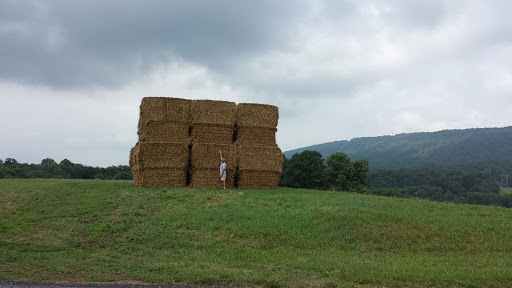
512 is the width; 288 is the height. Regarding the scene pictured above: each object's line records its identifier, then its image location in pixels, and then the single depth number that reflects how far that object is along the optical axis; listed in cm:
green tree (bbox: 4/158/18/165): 4553
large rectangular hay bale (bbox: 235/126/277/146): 2262
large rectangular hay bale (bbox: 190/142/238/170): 2133
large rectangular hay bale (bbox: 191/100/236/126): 2177
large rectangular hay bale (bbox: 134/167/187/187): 2100
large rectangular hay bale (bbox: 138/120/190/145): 2131
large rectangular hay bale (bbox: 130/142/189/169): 2086
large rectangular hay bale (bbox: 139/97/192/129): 2142
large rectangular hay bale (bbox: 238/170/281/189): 2242
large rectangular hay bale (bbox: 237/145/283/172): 2214
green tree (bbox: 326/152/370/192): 4984
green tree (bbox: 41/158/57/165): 5227
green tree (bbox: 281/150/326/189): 5184
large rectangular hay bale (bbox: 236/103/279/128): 2255
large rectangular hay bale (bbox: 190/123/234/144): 2188
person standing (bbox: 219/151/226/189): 2119
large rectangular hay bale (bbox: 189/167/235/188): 2155
